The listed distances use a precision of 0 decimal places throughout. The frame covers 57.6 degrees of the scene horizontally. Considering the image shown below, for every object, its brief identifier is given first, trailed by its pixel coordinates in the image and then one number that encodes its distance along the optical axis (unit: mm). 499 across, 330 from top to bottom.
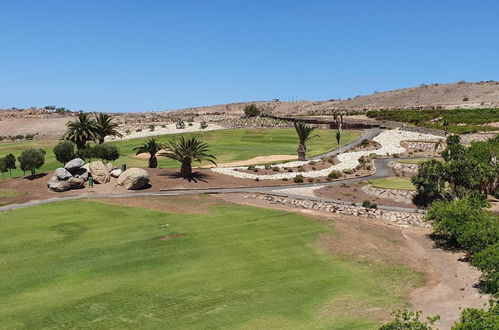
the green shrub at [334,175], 65188
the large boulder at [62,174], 51731
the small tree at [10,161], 62312
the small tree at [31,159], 57416
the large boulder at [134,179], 52219
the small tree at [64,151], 59625
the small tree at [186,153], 57062
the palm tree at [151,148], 62688
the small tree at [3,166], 62250
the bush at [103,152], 64438
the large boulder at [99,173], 54281
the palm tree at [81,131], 67875
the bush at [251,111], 169350
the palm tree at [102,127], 72519
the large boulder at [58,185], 51219
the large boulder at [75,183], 51875
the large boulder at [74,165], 53641
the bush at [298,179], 62219
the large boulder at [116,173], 55412
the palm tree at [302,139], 76625
